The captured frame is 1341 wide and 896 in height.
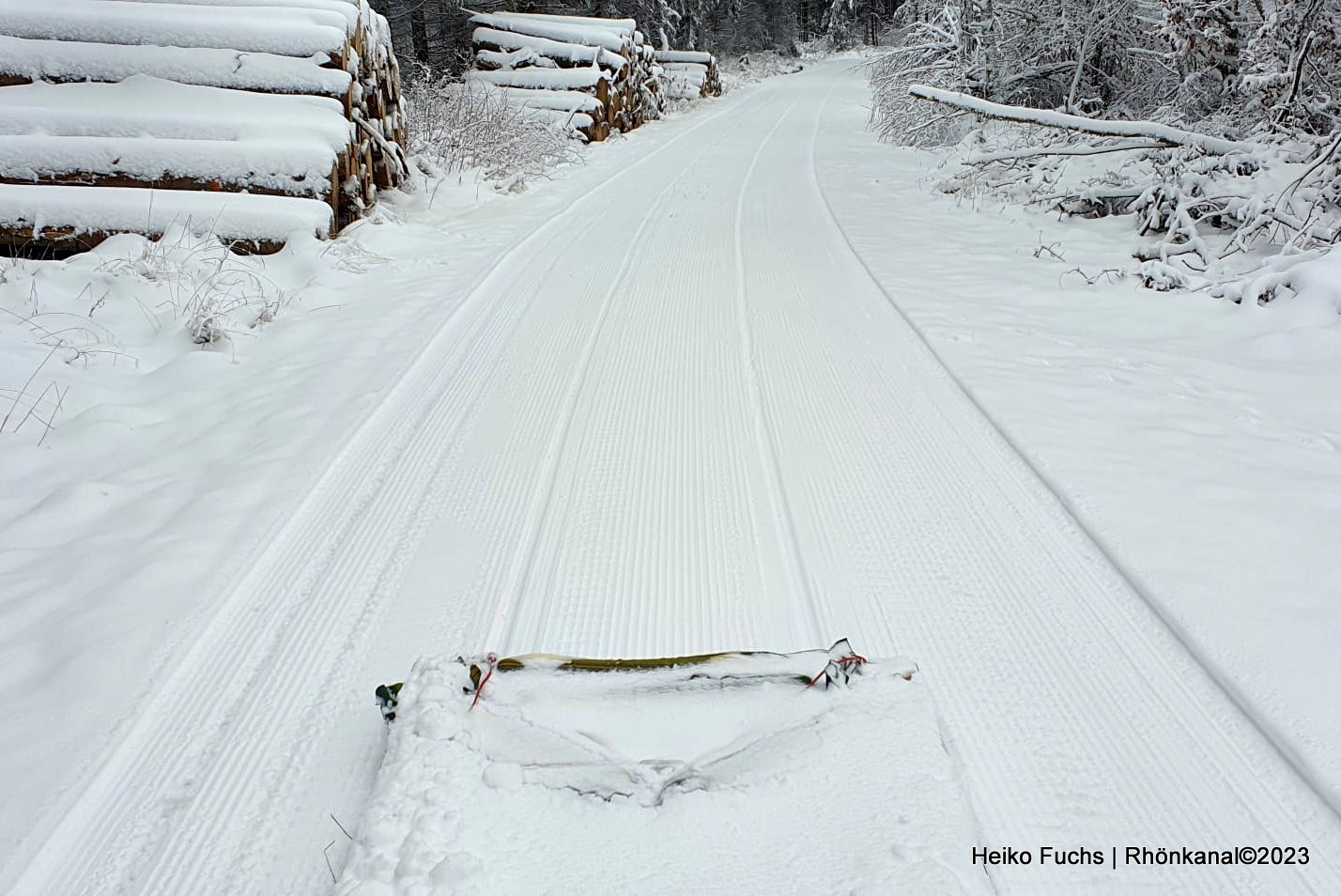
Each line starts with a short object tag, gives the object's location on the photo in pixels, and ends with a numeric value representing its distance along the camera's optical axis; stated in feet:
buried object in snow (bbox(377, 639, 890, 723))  6.43
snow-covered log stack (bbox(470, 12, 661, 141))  44.24
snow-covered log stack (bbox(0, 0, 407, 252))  18.15
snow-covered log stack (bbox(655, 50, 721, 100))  73.34
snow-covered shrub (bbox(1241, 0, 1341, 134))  18.85
